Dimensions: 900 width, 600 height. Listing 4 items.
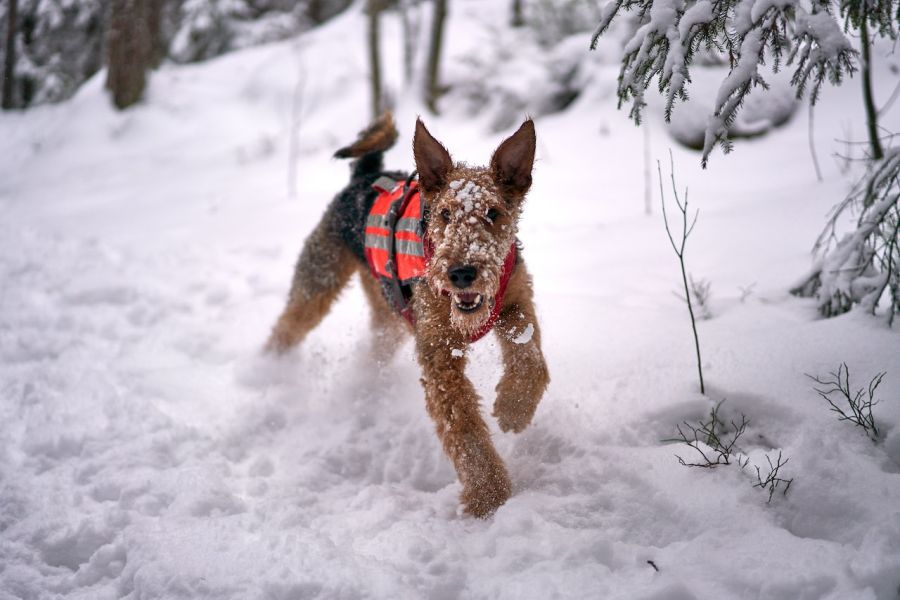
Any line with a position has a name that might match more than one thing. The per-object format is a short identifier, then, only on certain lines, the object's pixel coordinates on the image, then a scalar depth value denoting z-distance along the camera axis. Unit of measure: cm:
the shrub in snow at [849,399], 235
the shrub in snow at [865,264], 284
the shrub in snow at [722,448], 226
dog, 256
